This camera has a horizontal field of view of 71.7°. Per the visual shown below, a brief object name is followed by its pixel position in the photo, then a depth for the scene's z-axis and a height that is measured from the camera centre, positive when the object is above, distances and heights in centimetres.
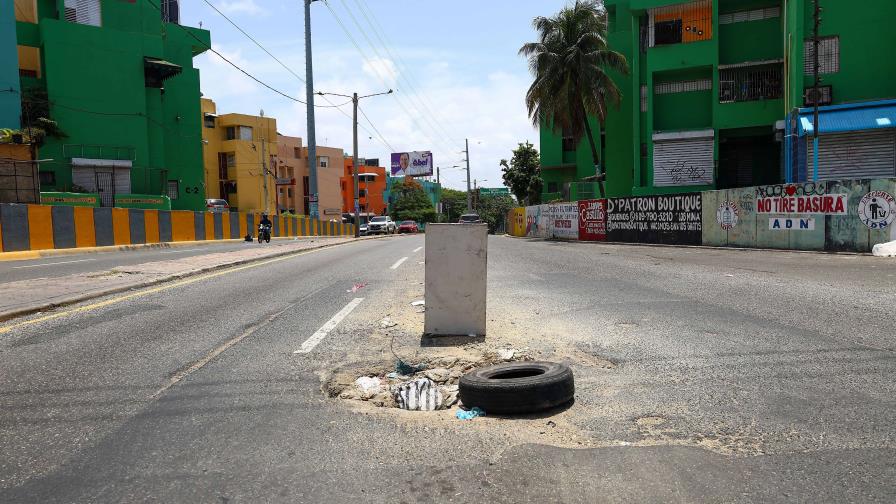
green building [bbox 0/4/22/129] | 3394 +836
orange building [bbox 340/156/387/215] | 10300 +517
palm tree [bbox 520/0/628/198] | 3622 +863
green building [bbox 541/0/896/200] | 2539 +550
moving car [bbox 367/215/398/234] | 5938 -74
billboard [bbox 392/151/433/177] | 8988 +773
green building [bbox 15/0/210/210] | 3844 +889
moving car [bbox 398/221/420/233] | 6638 -109
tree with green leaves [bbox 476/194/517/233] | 10553 +142
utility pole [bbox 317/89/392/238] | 4666 +708
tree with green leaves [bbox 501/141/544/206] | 6400 +426
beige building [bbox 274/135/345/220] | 7919 +562
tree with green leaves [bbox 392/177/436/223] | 10531 +216
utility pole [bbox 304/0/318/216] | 3643 +673
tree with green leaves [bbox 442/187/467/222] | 13450 +269
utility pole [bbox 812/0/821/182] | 2466 +452
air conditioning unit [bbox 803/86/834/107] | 2644 +483
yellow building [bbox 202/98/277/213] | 6681 +684
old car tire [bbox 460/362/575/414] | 418 -121
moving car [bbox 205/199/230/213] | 5409 +146
